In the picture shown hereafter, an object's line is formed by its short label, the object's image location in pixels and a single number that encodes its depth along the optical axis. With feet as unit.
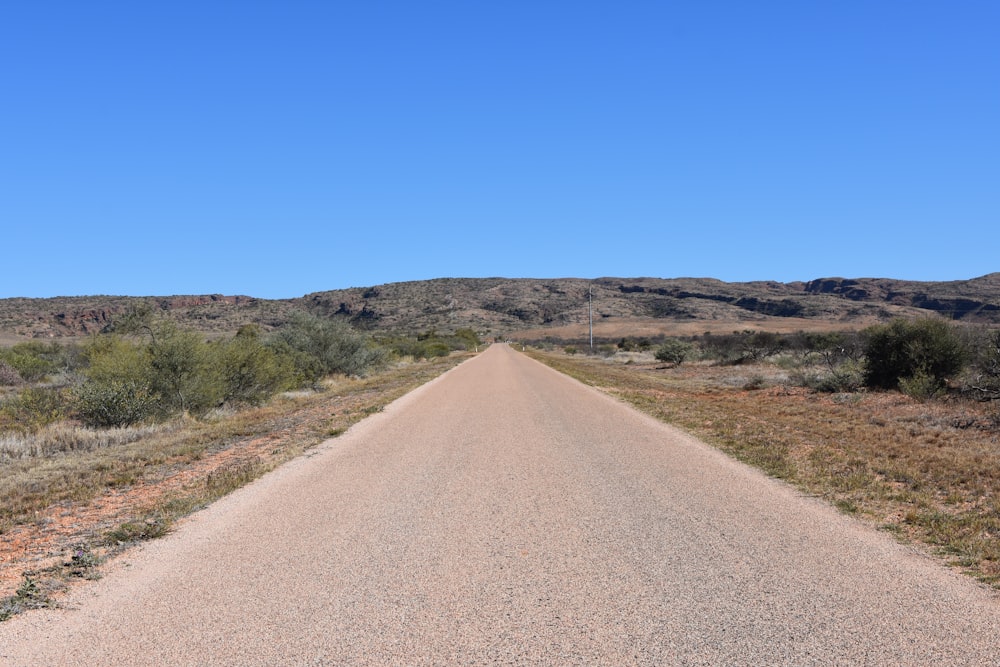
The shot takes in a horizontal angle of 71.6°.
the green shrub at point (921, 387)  62.14
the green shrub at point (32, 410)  55.93
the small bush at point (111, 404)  57.36
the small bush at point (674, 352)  157.99
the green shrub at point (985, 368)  57.72
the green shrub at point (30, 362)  110.42
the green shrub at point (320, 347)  107.88
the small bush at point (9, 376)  103.45
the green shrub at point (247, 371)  75.25
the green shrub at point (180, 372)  64.44
